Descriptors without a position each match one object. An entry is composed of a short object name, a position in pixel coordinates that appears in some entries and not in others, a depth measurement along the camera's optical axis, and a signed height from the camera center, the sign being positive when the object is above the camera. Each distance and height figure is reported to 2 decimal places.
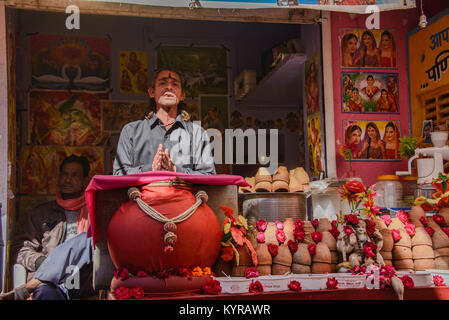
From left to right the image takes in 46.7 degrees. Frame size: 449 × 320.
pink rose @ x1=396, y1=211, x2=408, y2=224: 3.95 -0.35
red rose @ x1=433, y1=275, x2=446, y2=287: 3.53 -0.75
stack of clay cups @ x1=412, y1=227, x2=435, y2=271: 3.69 -0.58
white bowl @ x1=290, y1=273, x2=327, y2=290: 3.33 -0.69
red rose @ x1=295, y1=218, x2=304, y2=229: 3.69 -0.36
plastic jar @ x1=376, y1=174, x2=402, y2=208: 5.16 -0.19
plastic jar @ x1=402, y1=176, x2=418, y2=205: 5.30 -0.15
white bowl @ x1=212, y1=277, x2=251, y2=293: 3.21 -0.68
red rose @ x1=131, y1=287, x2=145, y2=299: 2.97 -0.66
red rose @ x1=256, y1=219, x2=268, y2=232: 3.69 -0.36
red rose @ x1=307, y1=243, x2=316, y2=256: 3.52 -0.51
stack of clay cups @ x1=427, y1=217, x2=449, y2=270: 3.71 -0.56
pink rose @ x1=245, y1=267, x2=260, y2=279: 3.31 -0.63
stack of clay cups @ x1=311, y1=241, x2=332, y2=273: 3.48 -0.59
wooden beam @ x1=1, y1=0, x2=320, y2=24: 5.05 +1.69
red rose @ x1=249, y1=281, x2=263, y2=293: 3.23 -0.70
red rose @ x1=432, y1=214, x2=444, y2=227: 3.96 -0.37
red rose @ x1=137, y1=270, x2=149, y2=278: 3.05 -0.57
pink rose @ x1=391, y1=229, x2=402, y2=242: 3.71 -0.46
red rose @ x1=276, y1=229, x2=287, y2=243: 3.62 -0.44
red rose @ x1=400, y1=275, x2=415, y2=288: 3.41 -0.73
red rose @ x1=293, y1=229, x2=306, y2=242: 3.62 -0.43
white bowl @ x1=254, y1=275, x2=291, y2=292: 3.28 -0.69
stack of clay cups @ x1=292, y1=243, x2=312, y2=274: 3.48 -0.59
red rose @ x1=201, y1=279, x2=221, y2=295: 3.11 -0.67
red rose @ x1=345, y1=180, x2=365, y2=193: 3.60 -0.10
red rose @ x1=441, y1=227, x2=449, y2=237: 3.85 -0.45
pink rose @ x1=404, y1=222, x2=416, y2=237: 3.79 -0.42
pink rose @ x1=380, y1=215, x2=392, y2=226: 3.88 -0.36
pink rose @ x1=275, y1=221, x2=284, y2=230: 3.73 -0.37
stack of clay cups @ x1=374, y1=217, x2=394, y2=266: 3.65 -0.53
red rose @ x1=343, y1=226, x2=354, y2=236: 3.50 -0.39
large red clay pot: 3.00 -0.34
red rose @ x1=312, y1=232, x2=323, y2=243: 3.63 -0.45
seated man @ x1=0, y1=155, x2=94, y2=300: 4.93 -0.68
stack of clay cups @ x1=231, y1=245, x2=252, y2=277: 3.40 -0.58
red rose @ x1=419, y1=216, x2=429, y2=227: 3.94 -0.38
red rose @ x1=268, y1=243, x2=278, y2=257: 3.51 -0.51
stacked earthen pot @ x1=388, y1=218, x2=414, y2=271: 3.67 -0.58
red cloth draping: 3.20 -0.02
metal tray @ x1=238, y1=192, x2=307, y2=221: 4.38 -0.27
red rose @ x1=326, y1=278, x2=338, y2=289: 3.31 -0.71
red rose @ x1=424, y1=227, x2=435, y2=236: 3.85 -0.45
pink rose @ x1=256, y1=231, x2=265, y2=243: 3.59 -0.44
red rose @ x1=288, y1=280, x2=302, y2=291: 3.27 -0.71
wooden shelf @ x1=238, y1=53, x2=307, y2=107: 6.27 +1.21
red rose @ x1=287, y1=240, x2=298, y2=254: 3.55 -0.50
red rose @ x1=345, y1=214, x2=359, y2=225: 3.54 -0.32
